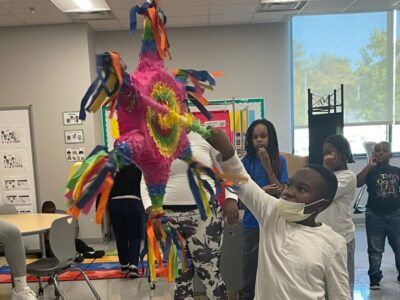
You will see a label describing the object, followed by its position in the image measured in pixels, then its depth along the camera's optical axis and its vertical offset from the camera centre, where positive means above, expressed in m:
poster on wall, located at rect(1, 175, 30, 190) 4.45 -0.71
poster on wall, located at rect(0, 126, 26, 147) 4.34 -0.18
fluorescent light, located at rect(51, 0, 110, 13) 4.07 +1.19
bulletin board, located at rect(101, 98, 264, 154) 4.57 -0.06
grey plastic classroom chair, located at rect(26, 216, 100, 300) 2.74 -0.96
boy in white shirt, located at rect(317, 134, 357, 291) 2.18 -0.51
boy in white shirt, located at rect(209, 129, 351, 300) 1.28 -0.47
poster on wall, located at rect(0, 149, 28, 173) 4.38 -0.46
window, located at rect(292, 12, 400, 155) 5.34 +0.54
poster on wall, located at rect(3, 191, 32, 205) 4.48 -0.89
